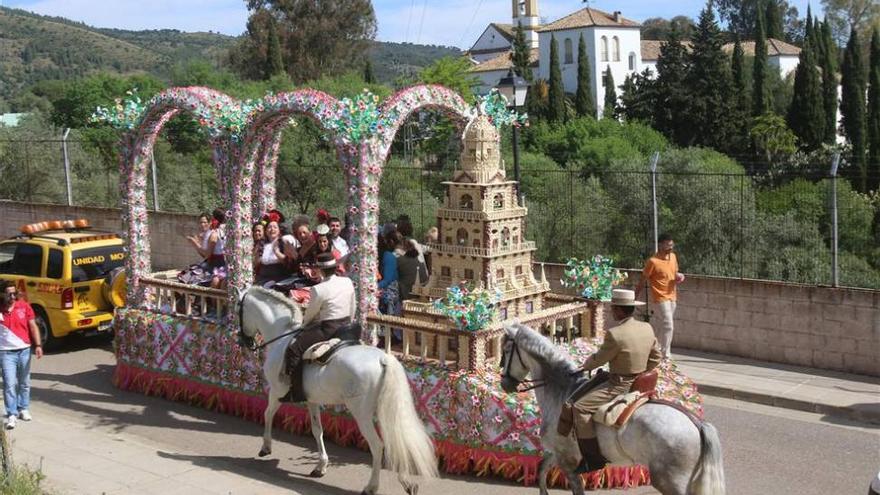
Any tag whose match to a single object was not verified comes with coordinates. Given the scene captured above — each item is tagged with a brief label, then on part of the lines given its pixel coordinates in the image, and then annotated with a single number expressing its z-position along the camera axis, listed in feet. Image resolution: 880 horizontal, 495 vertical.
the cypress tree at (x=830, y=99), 187.83
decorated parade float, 31.65
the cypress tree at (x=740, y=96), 195.83
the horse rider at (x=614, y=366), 25.75
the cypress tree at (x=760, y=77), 199.46
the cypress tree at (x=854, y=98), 160.76
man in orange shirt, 42.63
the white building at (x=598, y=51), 296.30
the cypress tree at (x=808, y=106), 184.65
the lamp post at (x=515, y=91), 46.71
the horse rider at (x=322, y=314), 32.50
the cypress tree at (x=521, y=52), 274.36
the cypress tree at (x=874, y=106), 143.93
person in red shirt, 37.45
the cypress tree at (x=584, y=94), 231.91
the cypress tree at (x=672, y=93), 202.59
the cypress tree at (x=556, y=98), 216.95
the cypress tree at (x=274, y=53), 211.82
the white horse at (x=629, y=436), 23.26
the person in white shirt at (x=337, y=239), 40.19
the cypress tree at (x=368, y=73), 230.27
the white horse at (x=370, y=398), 29.35
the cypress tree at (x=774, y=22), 315.37
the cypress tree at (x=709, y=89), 195.62
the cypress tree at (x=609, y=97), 230.07
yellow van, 51.01
